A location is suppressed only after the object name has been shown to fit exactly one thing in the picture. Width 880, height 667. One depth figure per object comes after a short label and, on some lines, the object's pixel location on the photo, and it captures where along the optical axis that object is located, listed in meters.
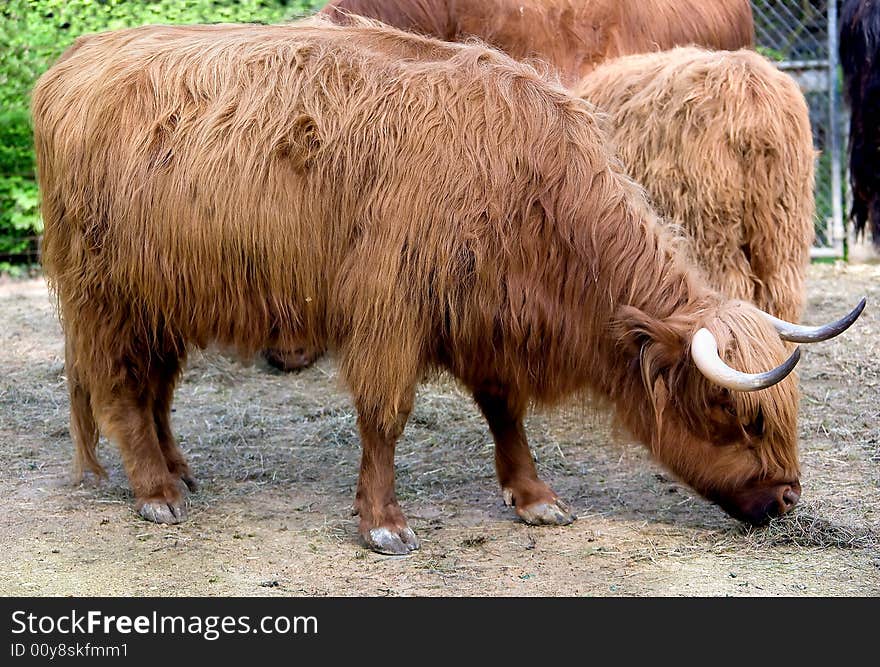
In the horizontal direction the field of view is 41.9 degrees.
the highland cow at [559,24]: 7.07
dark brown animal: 6.75
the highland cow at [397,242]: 4.44
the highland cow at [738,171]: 5.55
